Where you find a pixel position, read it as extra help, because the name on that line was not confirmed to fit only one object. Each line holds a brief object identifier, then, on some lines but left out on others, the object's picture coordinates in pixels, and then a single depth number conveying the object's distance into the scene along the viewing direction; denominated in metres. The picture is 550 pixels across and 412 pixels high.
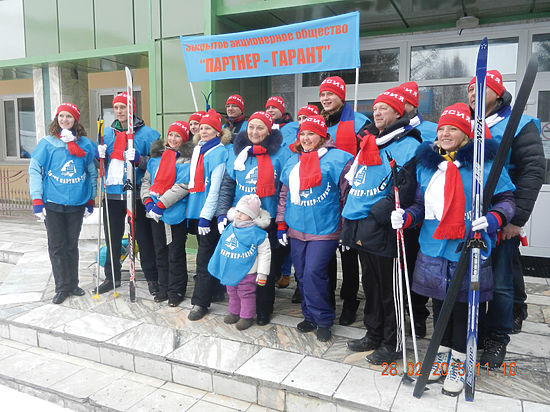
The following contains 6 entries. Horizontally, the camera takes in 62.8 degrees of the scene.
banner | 4.44
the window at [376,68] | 6.65
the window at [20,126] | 12.20
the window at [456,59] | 6.00
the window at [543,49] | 5.80
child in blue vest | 3.69
